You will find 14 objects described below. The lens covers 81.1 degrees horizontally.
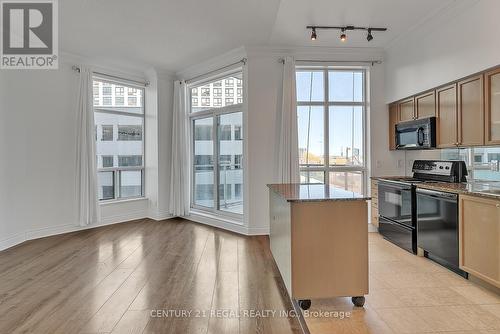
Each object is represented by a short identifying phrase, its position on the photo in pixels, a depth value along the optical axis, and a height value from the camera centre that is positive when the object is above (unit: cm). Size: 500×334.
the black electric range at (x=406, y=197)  368 -45
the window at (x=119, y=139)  556 +53
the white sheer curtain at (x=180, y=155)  584 +21
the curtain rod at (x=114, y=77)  500 +170
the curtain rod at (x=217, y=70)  479 +173
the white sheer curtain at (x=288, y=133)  466 +52
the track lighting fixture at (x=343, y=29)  400 +190
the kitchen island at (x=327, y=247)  236 -67
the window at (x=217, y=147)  527 +35
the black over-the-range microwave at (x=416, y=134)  384 +44
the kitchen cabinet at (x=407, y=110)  430 +84
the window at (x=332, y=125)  498 +69
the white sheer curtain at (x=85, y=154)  498 +20
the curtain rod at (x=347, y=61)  484 +174
